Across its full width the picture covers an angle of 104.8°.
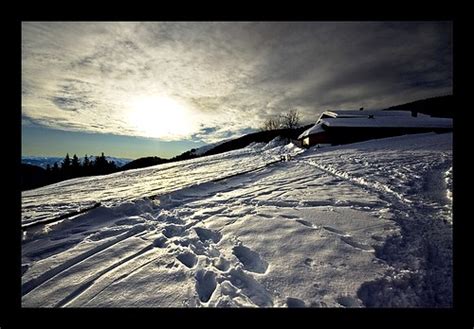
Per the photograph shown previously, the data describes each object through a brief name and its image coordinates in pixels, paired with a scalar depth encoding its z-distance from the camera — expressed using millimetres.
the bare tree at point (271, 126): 56450
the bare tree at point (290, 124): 50966
